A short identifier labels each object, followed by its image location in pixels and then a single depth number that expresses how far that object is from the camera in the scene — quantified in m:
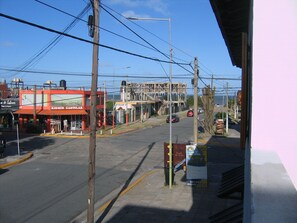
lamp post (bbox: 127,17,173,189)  16.98
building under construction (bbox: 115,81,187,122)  61.18
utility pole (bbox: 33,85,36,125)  43.22
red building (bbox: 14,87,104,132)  43.56
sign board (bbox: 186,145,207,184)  17.11
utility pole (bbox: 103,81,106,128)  49.71
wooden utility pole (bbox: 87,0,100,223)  10.95
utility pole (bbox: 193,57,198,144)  21.98
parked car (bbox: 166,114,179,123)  63.43
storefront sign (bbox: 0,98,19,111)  39.56
